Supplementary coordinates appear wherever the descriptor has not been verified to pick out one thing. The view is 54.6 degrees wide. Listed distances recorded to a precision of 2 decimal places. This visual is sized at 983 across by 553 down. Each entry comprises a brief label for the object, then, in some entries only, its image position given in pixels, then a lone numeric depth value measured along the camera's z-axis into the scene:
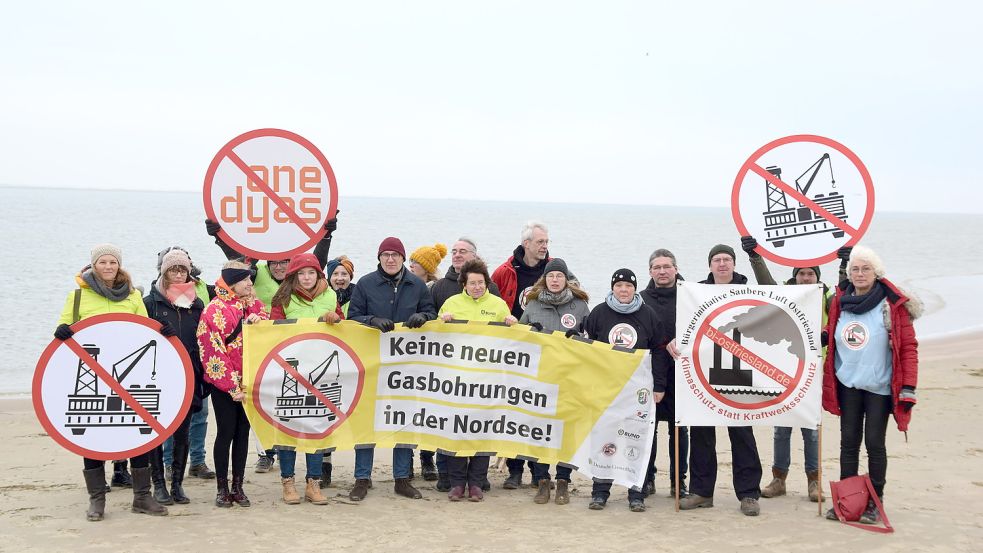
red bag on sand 7.09
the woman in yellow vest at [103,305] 6.96
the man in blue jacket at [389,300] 7.70
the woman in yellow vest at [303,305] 7.47
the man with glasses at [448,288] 8.10
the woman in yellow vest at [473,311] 7.73
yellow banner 7.48
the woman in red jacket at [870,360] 6.80
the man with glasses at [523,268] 8.55
